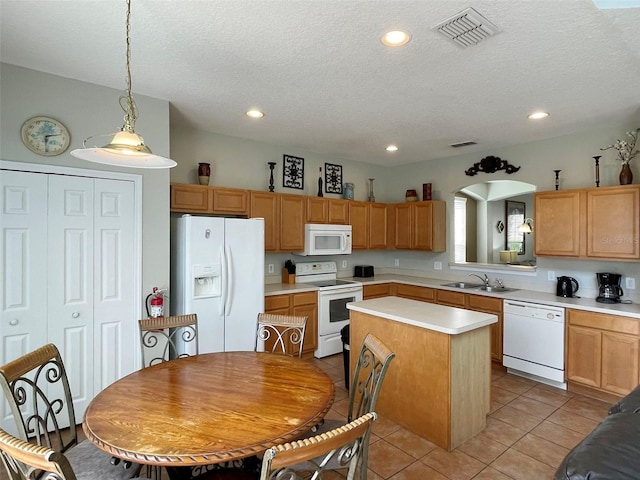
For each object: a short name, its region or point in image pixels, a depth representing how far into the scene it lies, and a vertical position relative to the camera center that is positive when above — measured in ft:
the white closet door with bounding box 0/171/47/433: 8.02 -0.50
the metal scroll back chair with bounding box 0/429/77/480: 3.10 -1.93
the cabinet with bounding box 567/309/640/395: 10.15 -3.36
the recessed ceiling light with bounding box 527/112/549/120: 10.83 +4.05
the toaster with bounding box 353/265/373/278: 17.94 -1.45
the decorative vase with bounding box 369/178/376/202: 18.70 +2.77
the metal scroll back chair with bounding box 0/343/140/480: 5.08 -2.81
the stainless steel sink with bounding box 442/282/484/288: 15.26 -1.89
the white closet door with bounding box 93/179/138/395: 9.16 -1.07
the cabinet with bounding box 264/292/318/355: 13.05 -2.50
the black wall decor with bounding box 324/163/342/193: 17.19 +3.30
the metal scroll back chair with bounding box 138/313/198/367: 7.92 -2.62
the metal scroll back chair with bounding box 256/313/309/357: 8.31 -1.91
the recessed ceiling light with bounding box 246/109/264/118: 10.97 +4.21
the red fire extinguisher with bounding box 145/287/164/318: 9.65 -1.67
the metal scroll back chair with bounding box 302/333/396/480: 5.16 -2.27
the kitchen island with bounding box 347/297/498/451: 8.14 -3.17
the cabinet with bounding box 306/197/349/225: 15.23 +1.51
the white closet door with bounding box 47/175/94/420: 8.57 -0.87
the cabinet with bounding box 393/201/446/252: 16.96 +0.85
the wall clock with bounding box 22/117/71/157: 8.21 +2.64
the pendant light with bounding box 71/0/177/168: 5.02 +1.41
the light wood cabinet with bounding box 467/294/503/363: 13.08 -2.68
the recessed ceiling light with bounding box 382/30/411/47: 6.59 +4.00
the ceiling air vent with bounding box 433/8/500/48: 6.12 +3.99
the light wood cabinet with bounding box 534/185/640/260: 10.88 +0.65
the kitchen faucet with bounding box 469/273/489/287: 14.97 -1.62
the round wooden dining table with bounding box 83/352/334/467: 4.16 -2.44
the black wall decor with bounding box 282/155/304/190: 15.64 +3.28
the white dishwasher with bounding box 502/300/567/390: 11.55 -3.46
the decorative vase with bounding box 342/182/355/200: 17.46 +2.64
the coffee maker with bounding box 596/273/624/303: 11.61 -1.56
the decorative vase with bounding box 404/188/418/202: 18.06 +2.50
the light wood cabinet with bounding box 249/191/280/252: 13.48 +1.22
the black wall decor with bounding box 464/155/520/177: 14.83 +3.40
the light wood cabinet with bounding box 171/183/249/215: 11.66 +1.59
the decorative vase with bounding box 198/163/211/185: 12.54 +2.58
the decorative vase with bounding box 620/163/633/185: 11.16 +2.16
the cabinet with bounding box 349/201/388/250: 16.99 +0.93
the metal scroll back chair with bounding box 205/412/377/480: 3.04 -1.96
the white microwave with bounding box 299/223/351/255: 14.90 +0.19
